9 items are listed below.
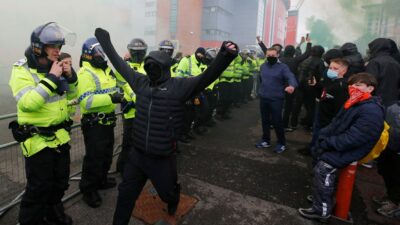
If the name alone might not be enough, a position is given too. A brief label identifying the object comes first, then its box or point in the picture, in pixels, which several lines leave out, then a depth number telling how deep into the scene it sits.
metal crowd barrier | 3.24
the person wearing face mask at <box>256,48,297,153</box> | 5.25
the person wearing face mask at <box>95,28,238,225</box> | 2.43
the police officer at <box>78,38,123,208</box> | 3.12
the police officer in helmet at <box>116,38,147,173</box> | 3.76
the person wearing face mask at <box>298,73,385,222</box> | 2.73
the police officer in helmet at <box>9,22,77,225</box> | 2.38
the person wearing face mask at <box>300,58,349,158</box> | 3.67
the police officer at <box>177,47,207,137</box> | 5.81
